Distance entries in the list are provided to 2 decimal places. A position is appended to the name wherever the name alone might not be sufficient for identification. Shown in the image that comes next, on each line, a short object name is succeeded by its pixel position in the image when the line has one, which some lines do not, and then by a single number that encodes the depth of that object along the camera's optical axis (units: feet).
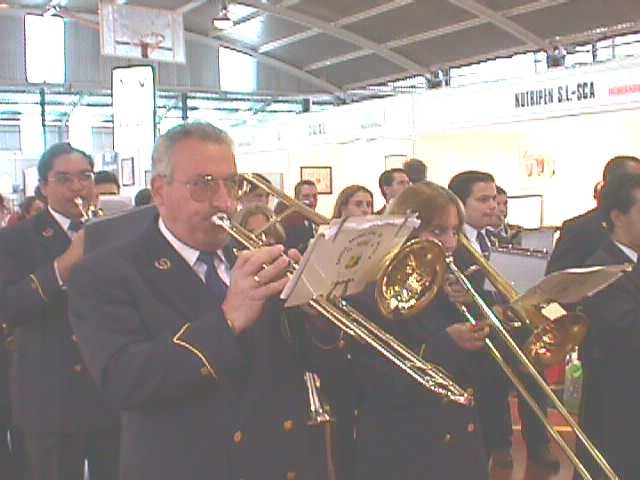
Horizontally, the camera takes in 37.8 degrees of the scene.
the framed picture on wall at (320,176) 45.52
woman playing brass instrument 8.44
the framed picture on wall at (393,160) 39.73
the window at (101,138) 74.69
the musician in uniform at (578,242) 12.58
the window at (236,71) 69.15
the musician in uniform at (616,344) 10.19
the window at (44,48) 62.75
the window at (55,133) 71.96
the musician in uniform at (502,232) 19.56
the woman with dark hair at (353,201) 19.54
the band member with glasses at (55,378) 10.87
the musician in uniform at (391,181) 21.93
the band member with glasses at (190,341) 6.41
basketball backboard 35.24
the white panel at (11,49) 61.52
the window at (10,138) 69.62
